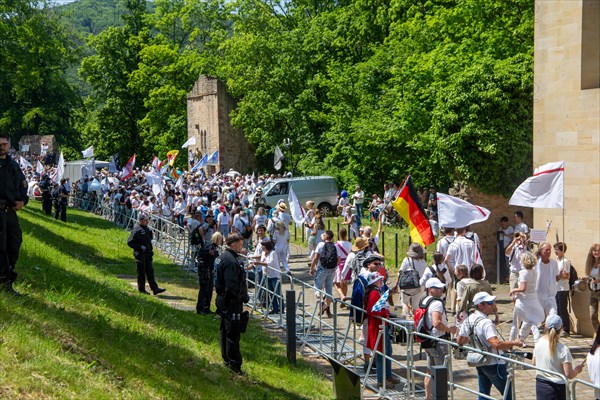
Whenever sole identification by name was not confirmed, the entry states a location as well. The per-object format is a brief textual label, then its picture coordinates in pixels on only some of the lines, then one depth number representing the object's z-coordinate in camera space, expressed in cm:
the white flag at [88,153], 4146
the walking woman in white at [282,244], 1853
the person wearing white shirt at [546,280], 1371
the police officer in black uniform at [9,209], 997
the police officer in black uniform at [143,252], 1733
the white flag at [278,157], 3897
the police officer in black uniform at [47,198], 3281
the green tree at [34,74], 4447
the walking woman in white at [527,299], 1322
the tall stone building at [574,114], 1532
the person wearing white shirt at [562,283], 1478
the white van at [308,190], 3397
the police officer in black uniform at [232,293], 1033
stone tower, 5722
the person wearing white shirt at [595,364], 777
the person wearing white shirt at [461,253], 1523
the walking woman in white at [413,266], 1366
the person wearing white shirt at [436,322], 993
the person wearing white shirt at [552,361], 813
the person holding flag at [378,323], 1091
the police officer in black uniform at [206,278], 1552
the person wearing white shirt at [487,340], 920
